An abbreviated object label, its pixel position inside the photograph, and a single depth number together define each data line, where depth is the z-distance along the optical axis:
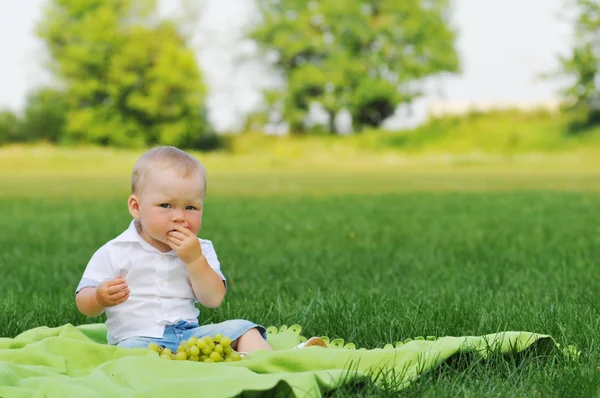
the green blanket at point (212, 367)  2.81
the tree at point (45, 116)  52.59
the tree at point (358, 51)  53.00
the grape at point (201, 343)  3.39
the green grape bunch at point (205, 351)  3.38
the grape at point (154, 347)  3.61
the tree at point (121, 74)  51.00
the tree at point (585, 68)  45.12
